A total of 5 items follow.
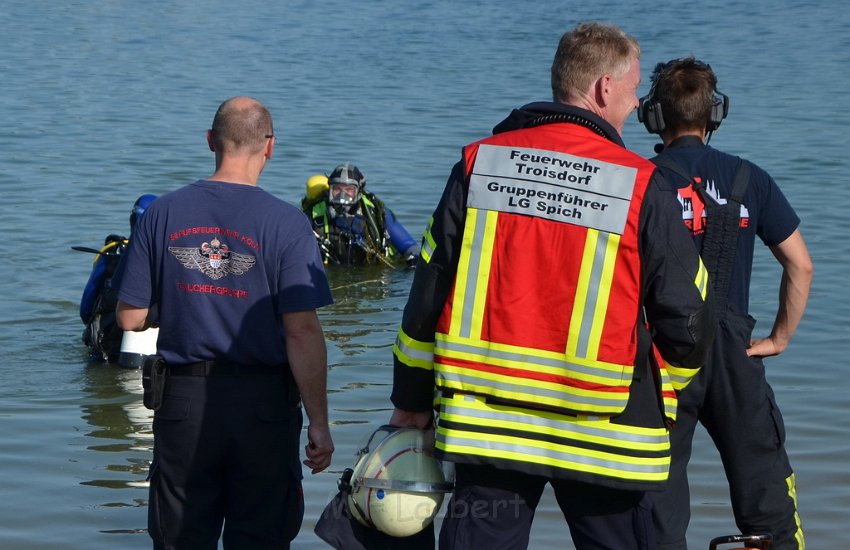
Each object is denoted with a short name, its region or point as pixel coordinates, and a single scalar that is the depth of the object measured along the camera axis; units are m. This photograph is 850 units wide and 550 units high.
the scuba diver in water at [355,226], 22.37
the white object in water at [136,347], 15.81
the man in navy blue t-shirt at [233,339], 7.70
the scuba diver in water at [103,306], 15.23
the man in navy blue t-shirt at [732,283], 8.08
